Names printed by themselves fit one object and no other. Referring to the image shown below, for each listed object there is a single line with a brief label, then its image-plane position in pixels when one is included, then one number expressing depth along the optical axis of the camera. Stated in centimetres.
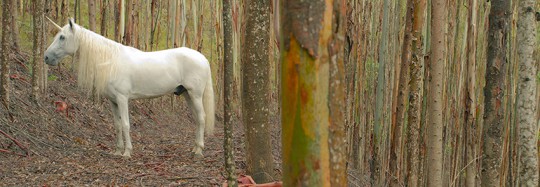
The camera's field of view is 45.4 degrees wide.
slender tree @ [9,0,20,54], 1169
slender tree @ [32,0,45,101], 792
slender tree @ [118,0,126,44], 1143
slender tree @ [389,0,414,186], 602
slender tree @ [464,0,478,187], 770
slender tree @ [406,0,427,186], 570
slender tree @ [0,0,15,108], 731
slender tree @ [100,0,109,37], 1097
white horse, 741
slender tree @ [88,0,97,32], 1024
